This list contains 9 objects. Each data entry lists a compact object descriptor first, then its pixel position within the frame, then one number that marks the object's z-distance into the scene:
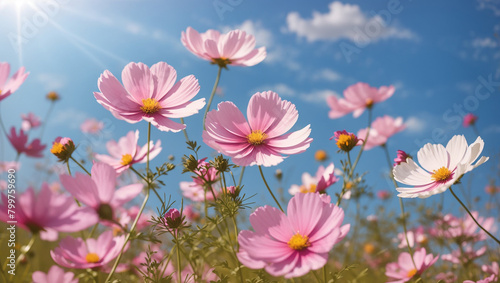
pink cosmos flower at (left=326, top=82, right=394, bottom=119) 0.70
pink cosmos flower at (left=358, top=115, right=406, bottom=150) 0.74
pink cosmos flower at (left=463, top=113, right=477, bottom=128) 2.51
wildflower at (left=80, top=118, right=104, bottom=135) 3.57
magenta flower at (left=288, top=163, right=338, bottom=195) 0.45
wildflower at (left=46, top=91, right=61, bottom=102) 2.55
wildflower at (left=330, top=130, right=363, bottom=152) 0.45
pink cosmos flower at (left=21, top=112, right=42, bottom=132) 0.97
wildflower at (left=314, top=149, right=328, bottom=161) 2.43
